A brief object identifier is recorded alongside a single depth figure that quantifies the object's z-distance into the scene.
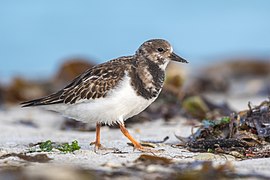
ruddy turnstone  9.51
